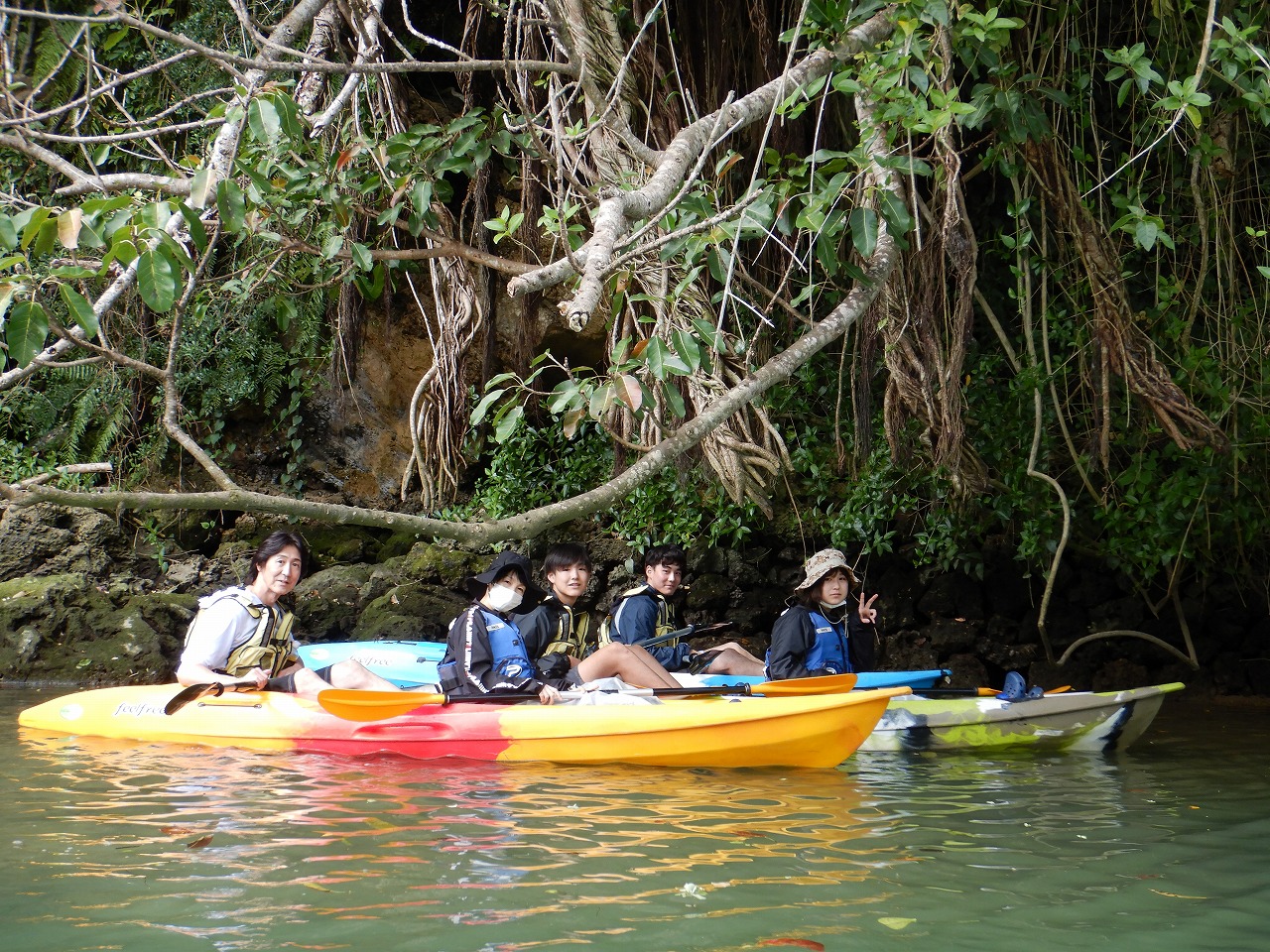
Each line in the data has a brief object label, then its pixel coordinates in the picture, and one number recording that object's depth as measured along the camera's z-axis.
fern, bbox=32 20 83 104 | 7.33
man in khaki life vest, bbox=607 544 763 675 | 5.95
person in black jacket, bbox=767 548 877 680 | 5.48
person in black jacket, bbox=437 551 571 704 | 4.99
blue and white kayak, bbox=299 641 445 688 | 5.98
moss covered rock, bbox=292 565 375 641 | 7.97
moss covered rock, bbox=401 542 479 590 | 8.21
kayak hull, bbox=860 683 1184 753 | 4.97
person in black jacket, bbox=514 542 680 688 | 5.43
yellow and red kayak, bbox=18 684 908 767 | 4.38
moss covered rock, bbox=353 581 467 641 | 7.62
